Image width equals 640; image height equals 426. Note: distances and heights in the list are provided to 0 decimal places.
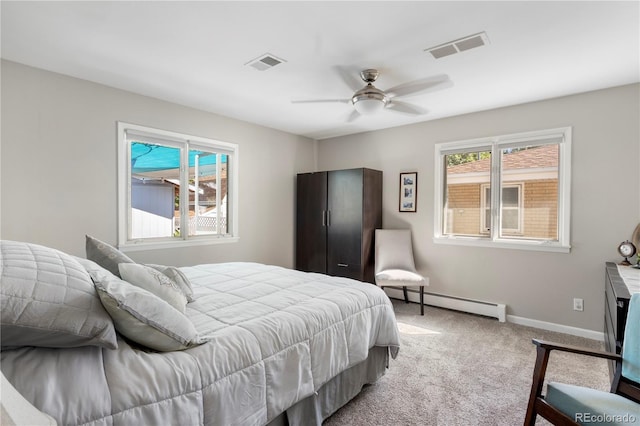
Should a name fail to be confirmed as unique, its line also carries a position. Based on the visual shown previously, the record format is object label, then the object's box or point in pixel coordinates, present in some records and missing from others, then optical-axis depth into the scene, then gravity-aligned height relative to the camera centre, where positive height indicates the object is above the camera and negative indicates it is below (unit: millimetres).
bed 1006 -589
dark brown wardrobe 4457 -168
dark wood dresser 1898 -639
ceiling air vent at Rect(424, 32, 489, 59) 2301 +1237
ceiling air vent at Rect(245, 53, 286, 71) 2617 +1238
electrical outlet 3355 -985
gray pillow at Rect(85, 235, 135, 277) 1771 -278
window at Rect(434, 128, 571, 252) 3557 +241
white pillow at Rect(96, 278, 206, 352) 1206 -441
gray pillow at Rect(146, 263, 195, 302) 1947 -444
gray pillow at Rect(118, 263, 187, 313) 1610 -384
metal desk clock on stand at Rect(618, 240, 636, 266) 2941 -353
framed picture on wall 4531 +254
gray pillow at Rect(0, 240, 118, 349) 978 -323
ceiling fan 2617 +1024
